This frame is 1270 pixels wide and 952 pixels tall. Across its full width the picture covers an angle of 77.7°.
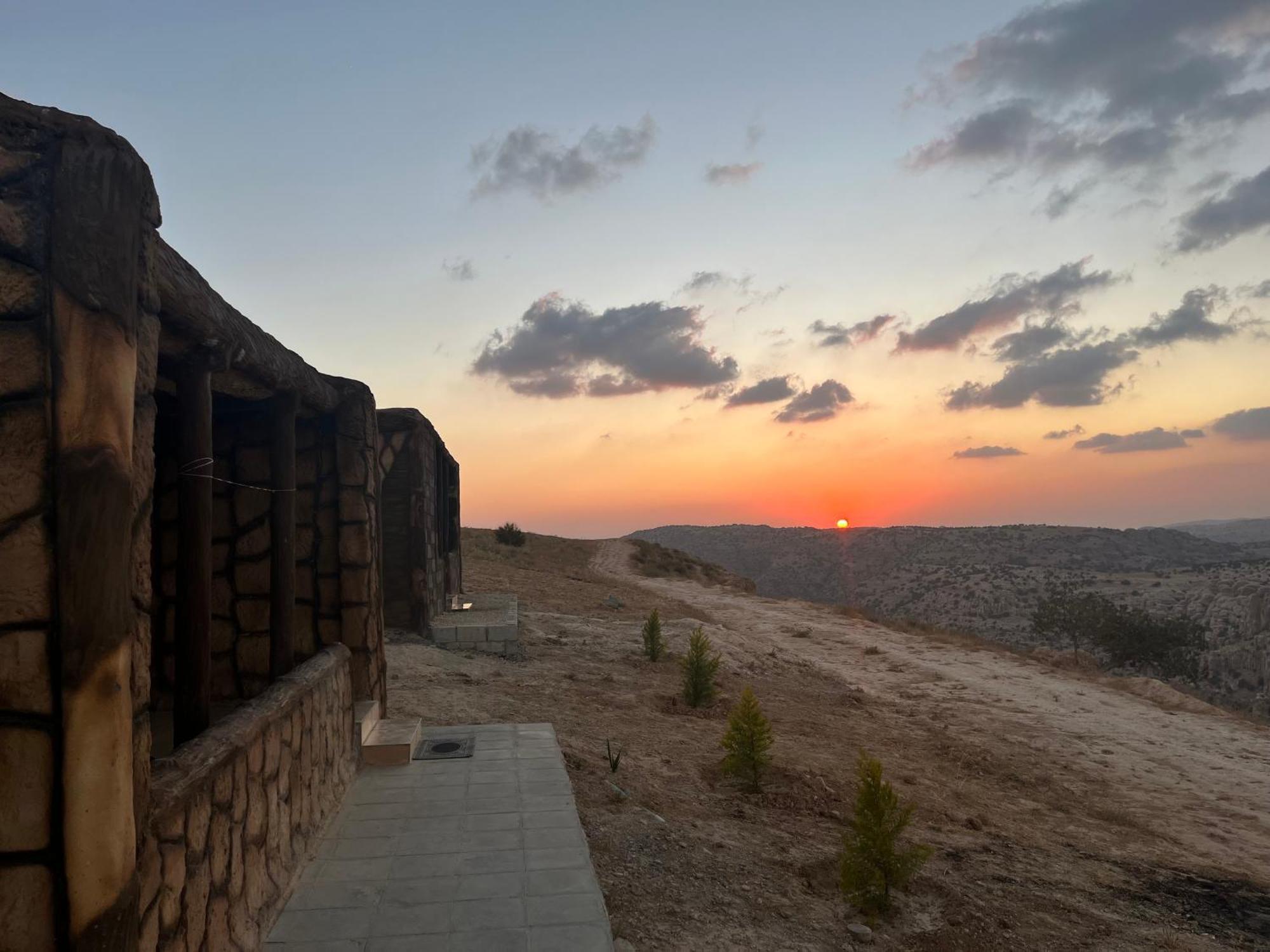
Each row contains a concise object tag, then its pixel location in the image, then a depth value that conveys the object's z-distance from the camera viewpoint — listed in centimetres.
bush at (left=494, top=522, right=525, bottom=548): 3431
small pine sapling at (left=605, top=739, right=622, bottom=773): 700
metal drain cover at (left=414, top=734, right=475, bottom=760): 627
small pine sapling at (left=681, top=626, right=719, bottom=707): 1052
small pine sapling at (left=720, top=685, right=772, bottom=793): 726
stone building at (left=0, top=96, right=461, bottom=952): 211
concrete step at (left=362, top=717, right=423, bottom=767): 600
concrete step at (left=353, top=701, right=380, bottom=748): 597
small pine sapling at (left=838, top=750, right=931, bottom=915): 504
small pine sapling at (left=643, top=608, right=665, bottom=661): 1315
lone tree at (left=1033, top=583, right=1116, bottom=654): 2362
